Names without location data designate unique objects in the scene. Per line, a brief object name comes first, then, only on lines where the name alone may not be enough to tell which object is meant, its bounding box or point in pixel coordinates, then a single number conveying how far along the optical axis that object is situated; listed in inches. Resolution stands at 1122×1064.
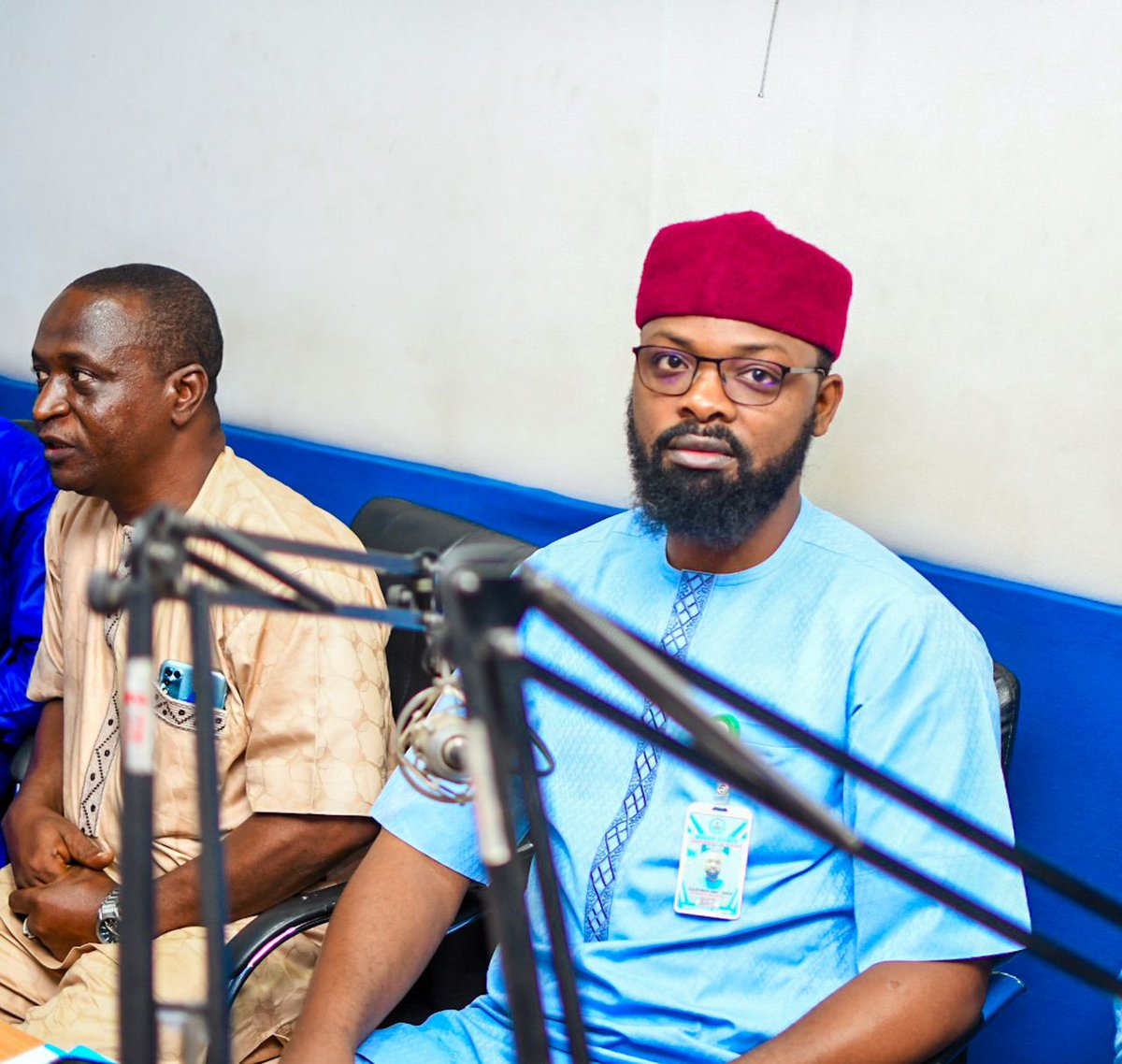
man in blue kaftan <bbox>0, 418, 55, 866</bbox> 94.8
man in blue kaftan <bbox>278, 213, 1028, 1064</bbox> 56.9
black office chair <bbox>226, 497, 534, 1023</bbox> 65.0
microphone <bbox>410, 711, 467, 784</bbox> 29.9
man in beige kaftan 72.6
